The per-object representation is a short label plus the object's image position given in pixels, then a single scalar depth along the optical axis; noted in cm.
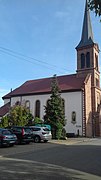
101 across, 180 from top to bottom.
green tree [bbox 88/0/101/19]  397
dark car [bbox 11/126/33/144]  1433
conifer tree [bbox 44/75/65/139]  2052
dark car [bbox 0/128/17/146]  1216
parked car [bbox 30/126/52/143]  1619
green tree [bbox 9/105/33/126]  2063
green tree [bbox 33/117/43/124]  2273
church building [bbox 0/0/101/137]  2627
